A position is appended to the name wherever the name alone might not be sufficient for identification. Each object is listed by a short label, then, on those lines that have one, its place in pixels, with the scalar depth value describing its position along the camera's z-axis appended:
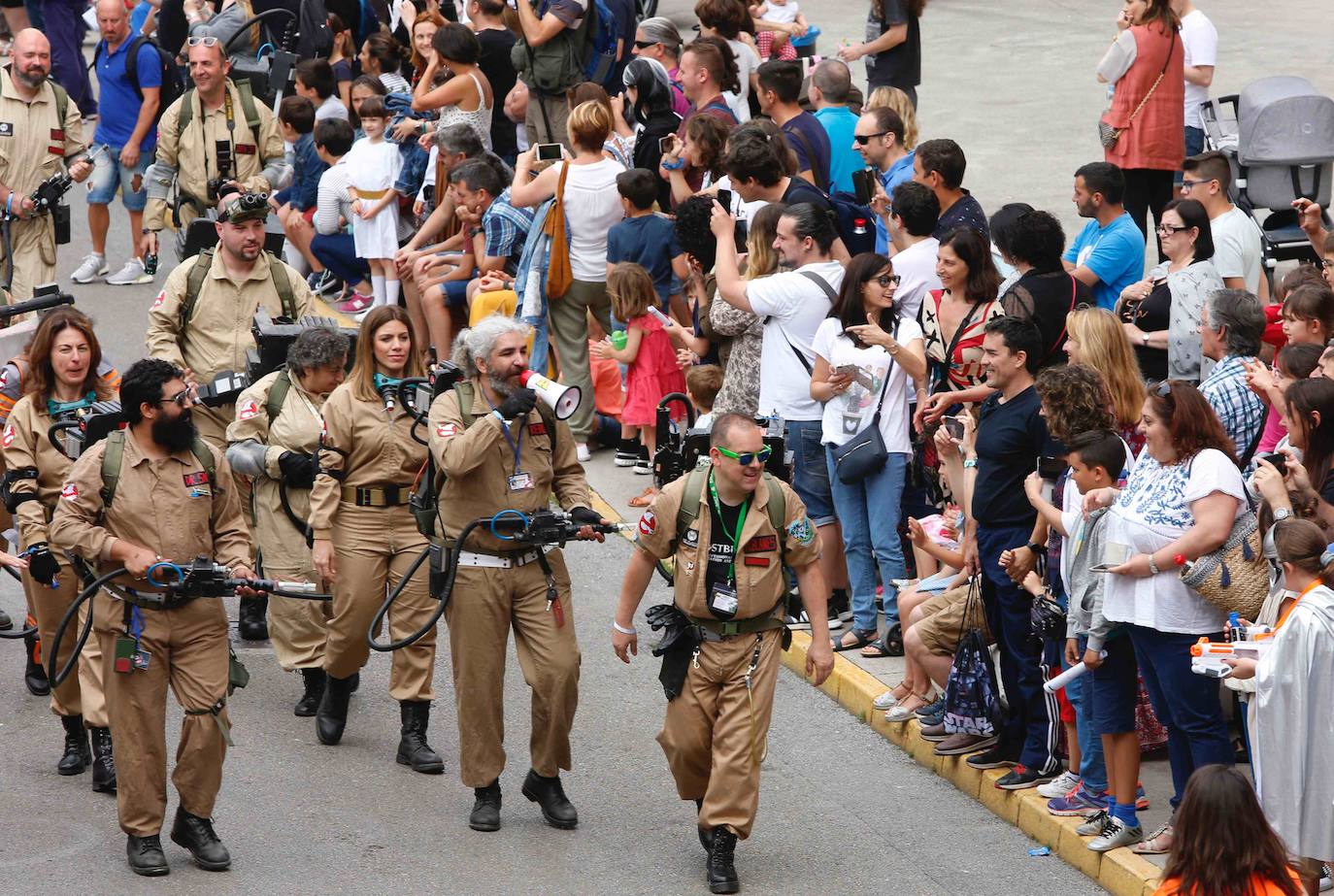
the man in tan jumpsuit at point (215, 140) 25.58
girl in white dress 27.55
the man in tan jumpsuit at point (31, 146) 25.48
